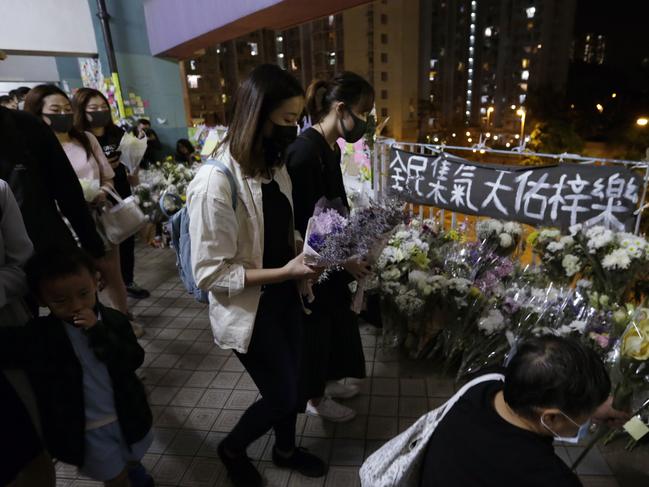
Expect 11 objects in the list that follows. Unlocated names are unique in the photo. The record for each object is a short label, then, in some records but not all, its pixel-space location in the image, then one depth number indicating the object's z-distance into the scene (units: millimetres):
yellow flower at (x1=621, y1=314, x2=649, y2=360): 1748
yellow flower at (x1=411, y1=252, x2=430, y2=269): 3021
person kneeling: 1163
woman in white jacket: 1572
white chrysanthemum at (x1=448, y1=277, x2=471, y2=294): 2727
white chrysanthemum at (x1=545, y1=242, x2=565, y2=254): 2633
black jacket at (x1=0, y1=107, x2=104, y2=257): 1947
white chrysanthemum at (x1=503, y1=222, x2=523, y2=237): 2998
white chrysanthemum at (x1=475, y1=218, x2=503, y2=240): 2996
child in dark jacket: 1568
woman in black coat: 2039
